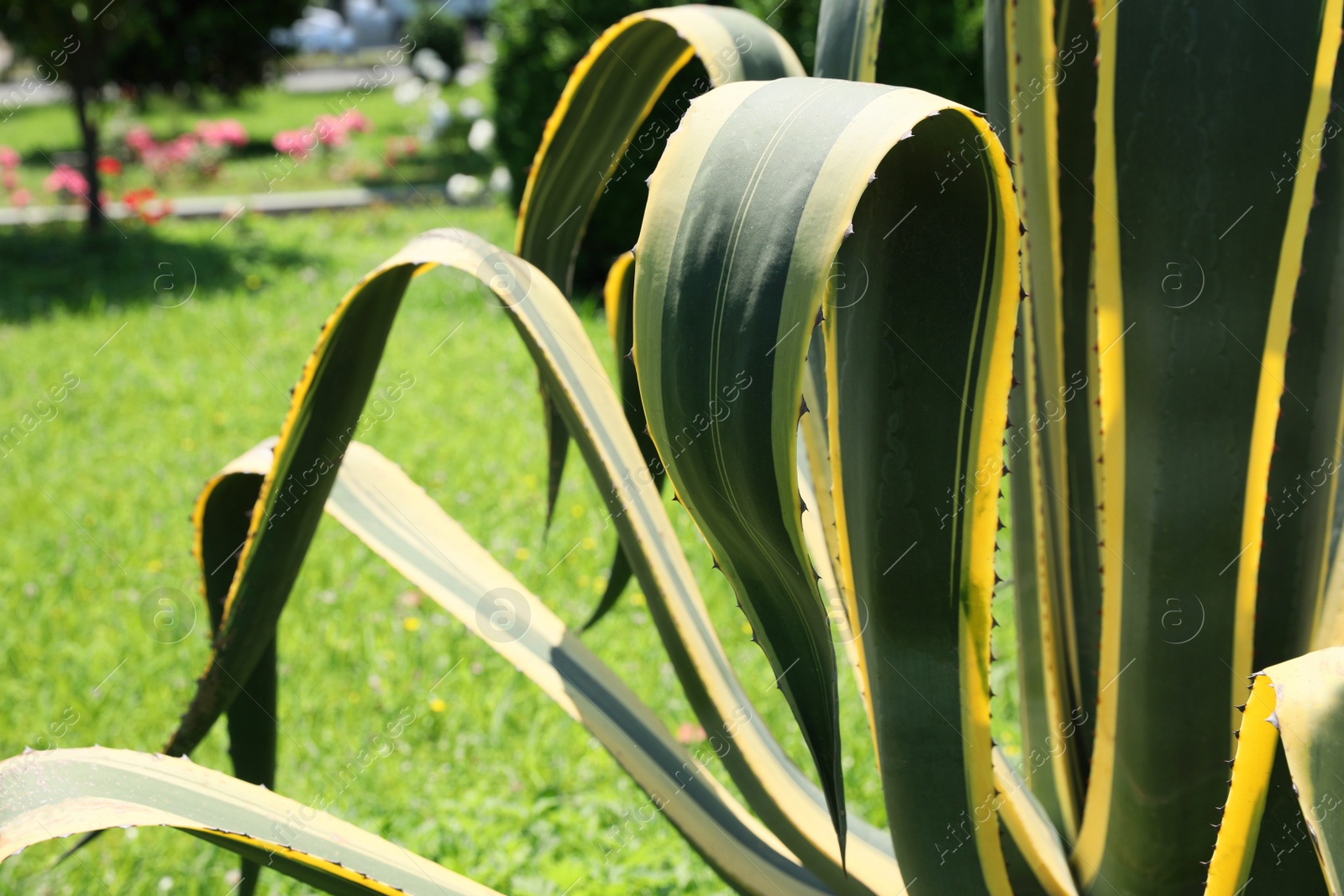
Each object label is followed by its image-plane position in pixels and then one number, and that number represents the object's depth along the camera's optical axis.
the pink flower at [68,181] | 8.38
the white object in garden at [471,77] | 10.03
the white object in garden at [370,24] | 25.80
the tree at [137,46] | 7.28
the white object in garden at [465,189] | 8.20
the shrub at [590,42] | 5.70
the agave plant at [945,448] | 0.69
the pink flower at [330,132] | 9.08
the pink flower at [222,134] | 9.65
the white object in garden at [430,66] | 11.59
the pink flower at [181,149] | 10.46
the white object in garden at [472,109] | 9.56
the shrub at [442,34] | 16.48
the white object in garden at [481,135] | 8.22
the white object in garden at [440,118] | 9.80
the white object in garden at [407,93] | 10.25
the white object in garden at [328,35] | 24.19
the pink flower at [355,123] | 11.06
